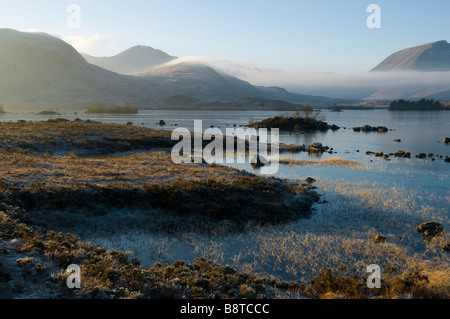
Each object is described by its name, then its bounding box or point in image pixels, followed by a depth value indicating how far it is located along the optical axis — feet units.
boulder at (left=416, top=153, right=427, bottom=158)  158.57
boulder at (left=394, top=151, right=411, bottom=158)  161.09
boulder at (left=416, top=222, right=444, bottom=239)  58.23
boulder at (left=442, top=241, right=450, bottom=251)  53.18
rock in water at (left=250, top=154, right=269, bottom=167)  129.08
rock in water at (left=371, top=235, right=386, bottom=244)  55.78
